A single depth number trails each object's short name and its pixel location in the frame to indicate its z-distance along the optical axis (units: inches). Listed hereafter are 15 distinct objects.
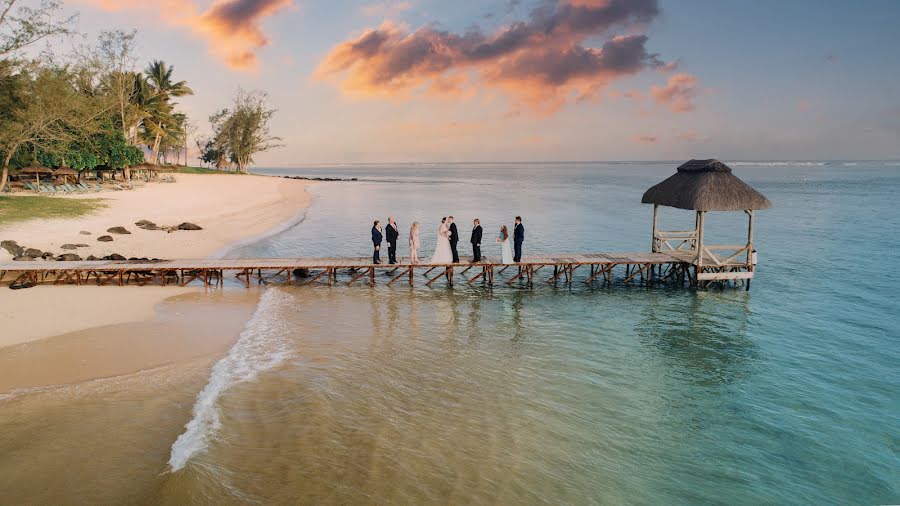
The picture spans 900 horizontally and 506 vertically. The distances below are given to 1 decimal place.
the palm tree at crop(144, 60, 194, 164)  2817.4
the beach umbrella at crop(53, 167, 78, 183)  1859.0
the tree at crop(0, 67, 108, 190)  1510.8
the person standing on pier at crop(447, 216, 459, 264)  872.3
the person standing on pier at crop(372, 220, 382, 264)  866.1
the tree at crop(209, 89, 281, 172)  4463.6
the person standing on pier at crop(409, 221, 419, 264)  887.7
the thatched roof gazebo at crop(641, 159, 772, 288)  864.9
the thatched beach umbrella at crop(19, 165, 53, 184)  1777.1
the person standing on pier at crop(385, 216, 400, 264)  862.5
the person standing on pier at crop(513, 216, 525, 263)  878.4
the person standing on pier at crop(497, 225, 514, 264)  884.0
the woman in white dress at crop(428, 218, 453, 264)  878.4
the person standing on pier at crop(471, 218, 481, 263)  884.7
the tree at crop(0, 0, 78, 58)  1459.2
